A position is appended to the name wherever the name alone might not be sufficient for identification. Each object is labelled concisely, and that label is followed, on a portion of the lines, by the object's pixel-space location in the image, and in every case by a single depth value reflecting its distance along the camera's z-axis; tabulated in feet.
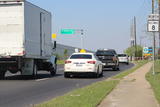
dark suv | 113.80
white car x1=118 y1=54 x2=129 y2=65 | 202.90
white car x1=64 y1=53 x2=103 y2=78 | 75.92
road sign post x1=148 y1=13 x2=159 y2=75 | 67.62
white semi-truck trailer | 65.82
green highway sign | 214.57
